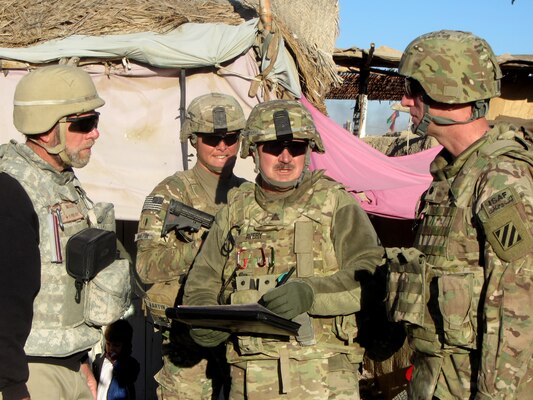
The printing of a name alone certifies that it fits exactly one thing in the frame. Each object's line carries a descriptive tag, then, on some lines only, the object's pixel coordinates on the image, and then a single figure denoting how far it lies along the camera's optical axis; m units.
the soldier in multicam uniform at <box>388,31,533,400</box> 2.55
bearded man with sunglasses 2.76
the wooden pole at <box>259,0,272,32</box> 5.59
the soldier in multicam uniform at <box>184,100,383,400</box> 3.32
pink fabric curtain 6.18
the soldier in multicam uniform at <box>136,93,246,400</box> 4.32
